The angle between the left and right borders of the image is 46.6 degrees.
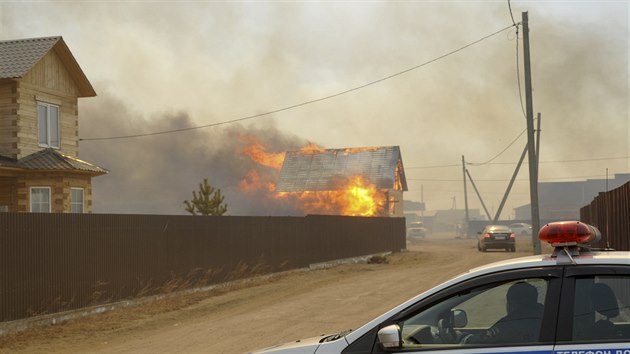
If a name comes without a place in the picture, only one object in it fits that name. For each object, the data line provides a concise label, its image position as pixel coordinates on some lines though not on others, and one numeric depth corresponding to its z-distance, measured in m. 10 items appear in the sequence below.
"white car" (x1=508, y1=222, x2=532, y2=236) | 87.94
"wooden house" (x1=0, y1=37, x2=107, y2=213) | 24.78
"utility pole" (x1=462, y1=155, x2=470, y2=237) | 72.71
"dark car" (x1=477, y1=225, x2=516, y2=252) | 38.53
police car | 4.20
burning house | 58.16
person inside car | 4.31
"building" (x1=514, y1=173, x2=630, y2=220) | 116.75
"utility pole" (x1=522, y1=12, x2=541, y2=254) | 23.22
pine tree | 37.56
